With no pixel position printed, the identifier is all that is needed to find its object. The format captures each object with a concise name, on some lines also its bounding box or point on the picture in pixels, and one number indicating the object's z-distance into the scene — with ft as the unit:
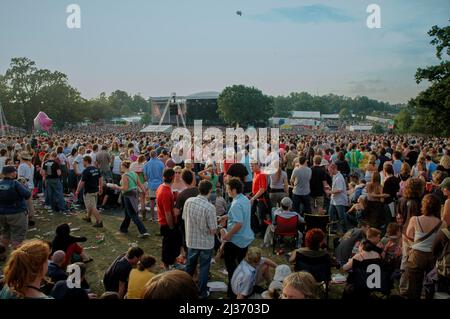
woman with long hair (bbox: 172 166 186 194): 23.82
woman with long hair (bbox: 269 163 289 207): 25.09
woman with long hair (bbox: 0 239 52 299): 8.38
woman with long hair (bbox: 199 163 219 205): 27.14
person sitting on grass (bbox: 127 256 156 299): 12.75
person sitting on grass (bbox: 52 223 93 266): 16.60
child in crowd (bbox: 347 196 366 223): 21.68
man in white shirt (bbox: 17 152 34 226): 28.17
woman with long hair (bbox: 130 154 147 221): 29.99
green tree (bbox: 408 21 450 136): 71.77
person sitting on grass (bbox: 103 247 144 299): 13.96
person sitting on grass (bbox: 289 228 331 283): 14.78
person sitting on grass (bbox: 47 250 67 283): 13.84
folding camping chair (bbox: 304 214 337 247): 21.13
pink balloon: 93.40
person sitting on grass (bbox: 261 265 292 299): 11.30
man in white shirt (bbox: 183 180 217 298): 15.03
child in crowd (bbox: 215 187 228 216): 23.40
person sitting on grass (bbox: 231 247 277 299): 13.39
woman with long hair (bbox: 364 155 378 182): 26.58
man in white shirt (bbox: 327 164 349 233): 24.21
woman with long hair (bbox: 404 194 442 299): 13.79
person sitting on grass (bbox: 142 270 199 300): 6.70
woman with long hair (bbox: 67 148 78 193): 35.29
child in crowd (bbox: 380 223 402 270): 16.97
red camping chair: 21.38
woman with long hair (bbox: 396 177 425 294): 16.02
